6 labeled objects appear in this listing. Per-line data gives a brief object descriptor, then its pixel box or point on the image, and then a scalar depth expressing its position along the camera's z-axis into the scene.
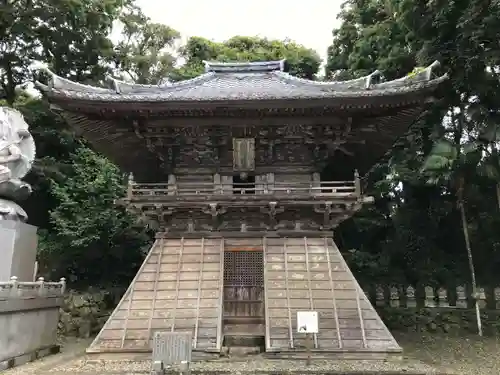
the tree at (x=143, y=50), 28.45
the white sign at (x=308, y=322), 9.98
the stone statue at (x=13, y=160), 12.62
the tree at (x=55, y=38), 23.59
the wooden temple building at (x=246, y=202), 11.20
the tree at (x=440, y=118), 14.96
